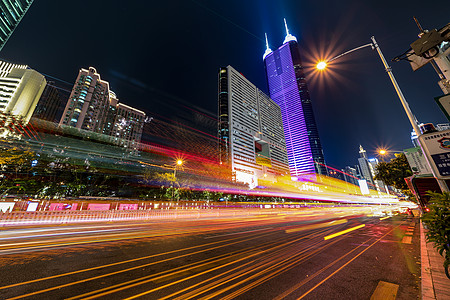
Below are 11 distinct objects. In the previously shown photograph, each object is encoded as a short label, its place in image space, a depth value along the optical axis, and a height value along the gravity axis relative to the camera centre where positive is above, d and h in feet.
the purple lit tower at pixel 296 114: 550.77 +309.59
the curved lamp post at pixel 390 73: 21.04 +18.47
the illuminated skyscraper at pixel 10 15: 225.76 +265.75
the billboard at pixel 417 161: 39.32 +10.45
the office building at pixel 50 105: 319.88 +208.27
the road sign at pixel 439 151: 13.81 +4.47
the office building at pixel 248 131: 372.99 +191.80
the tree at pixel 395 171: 68.49 +14.09
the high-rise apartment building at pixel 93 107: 267.59 +176.86
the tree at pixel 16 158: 66.36 +20.28
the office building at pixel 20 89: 246.47 +177.61
